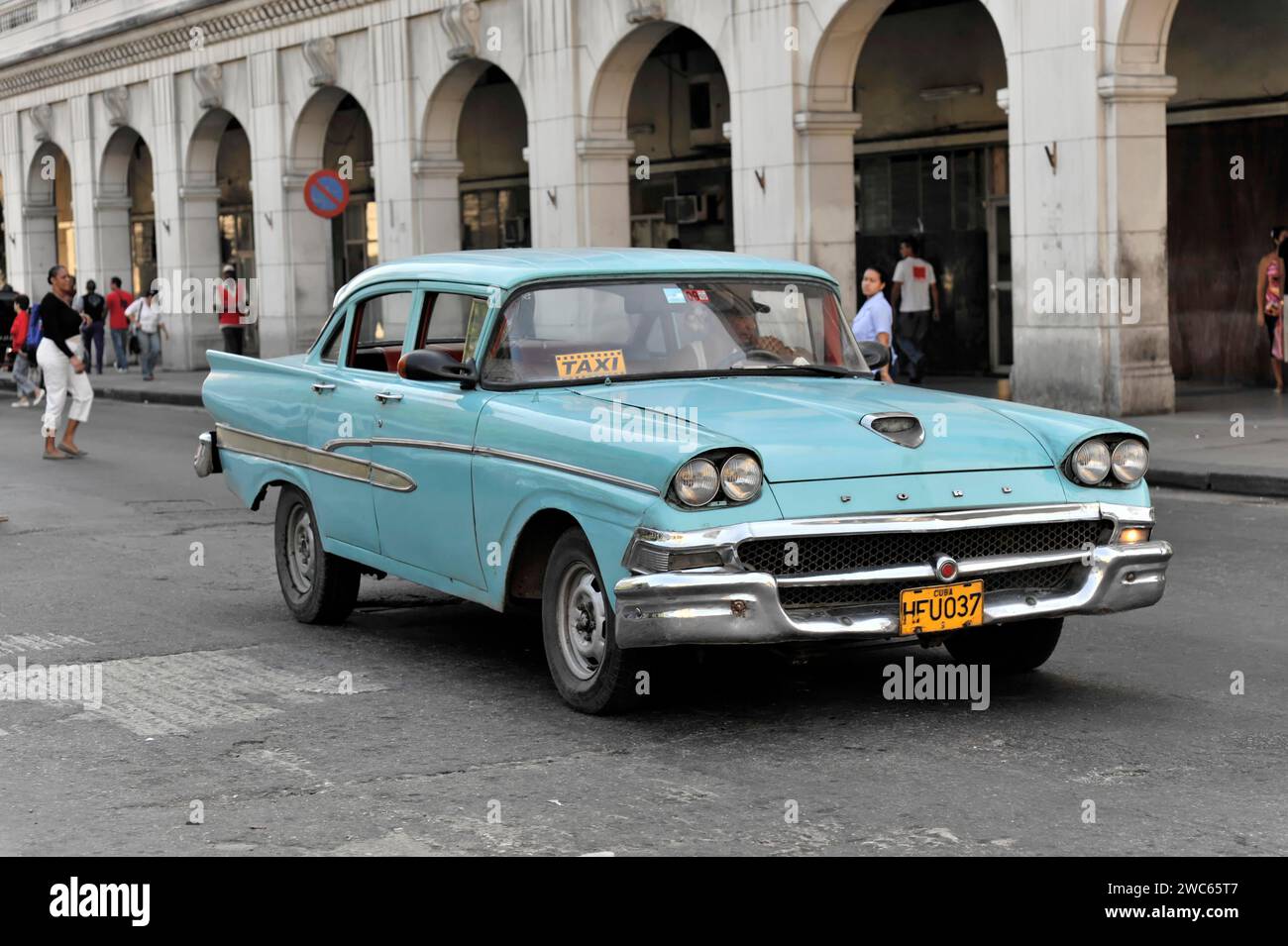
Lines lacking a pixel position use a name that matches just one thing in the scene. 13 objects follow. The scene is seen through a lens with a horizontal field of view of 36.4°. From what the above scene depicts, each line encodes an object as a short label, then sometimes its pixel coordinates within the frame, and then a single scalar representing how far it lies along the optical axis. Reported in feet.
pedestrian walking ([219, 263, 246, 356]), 106.73
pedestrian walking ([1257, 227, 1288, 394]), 68.39
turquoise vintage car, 21.42
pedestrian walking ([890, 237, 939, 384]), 78.38
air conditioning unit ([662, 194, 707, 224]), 100.17
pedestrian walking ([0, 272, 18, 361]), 118.11
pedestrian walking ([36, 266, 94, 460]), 61.87
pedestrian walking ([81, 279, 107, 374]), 120.47
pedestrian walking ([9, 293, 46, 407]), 90.89
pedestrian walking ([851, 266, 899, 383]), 55.98
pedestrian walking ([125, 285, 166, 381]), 108.99
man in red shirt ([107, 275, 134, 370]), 121.19
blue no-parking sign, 83.30
